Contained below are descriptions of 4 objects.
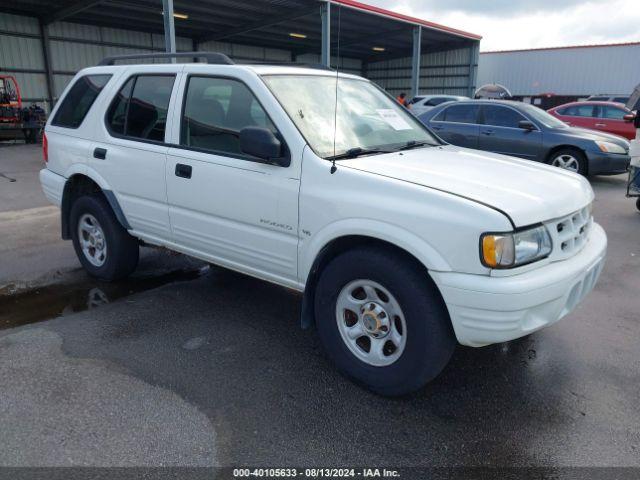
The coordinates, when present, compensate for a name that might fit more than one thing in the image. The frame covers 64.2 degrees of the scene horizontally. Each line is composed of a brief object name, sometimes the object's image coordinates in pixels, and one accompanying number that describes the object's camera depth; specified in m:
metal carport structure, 19.09
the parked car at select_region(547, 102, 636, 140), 13.73
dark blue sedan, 9.80
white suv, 2.49
